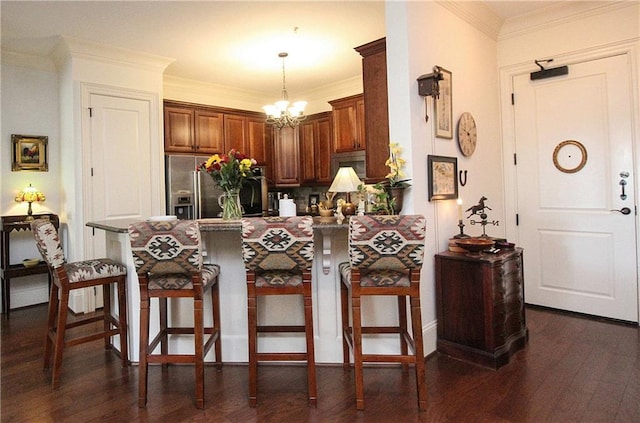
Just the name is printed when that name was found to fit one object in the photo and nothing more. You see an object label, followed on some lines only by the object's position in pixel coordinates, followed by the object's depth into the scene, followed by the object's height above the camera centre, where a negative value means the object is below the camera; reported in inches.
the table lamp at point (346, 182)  116.6 +10.1
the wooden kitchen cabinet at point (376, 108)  118.2 +33.7
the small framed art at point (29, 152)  158.2 +30.2
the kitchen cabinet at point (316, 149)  212.8 +38.0
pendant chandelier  162.4 +45.2
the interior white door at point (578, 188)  125.7 +6.8
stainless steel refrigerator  176.5 +13.5
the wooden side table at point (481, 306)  95.5 -25.8
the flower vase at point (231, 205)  108.0 +3.5
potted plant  100.7 +7.3
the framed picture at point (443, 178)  108.2 +10.0
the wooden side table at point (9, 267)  149.6 -17.9
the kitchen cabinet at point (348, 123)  189.2 +46.5
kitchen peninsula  99.9 -23.9
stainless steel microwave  190.4 +27.3
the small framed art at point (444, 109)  112.2 +31.0
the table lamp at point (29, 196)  155.0 +11.2
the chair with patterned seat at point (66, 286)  92.7 -16.7
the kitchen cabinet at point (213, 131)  183.6 +46.4
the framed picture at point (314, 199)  229.6 +9.6
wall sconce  101.6 +34.8
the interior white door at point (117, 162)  154.3 +24.8
